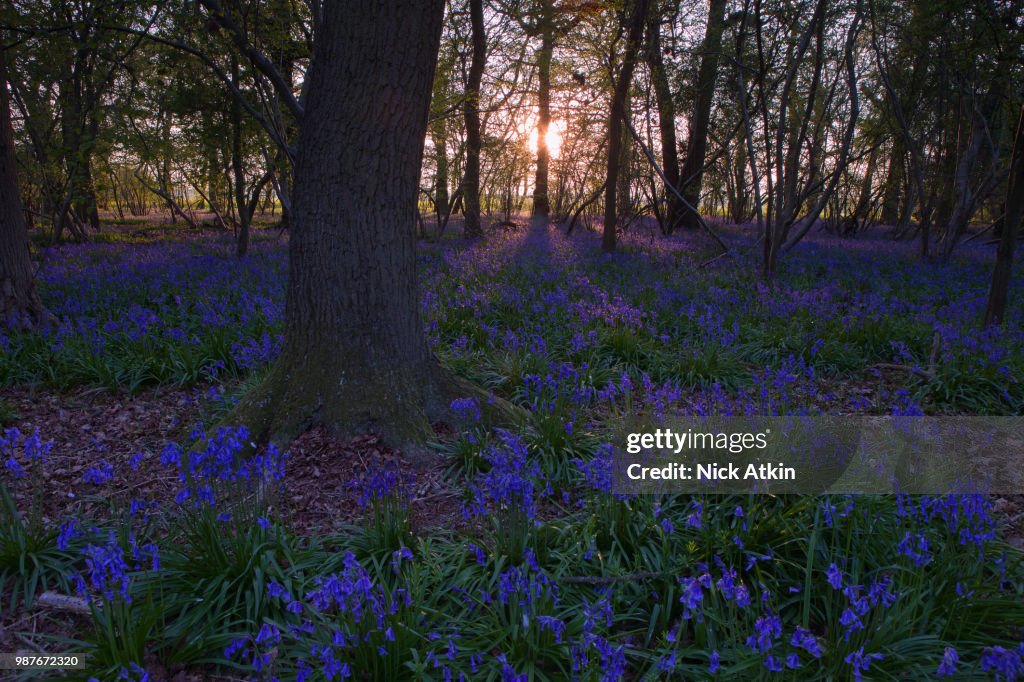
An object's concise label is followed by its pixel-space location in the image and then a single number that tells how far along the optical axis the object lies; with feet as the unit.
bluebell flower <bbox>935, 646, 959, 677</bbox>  5.09
